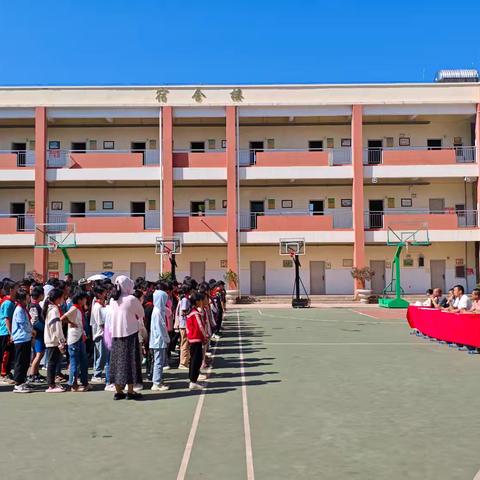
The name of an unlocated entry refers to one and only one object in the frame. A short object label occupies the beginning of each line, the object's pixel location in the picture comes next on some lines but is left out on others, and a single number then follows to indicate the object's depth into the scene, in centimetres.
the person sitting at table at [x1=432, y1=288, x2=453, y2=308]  1683
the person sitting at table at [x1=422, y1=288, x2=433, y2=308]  1743
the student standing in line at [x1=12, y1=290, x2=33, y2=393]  926
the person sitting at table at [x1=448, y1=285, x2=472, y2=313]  1438
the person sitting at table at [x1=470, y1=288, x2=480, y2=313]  1361
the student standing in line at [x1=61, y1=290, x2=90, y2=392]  919
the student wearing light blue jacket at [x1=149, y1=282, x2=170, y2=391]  934
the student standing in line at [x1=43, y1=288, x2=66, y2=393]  919
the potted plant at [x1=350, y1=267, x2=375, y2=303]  3403
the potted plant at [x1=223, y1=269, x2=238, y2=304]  3384
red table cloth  1320
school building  3475
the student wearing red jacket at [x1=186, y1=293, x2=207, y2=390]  925
